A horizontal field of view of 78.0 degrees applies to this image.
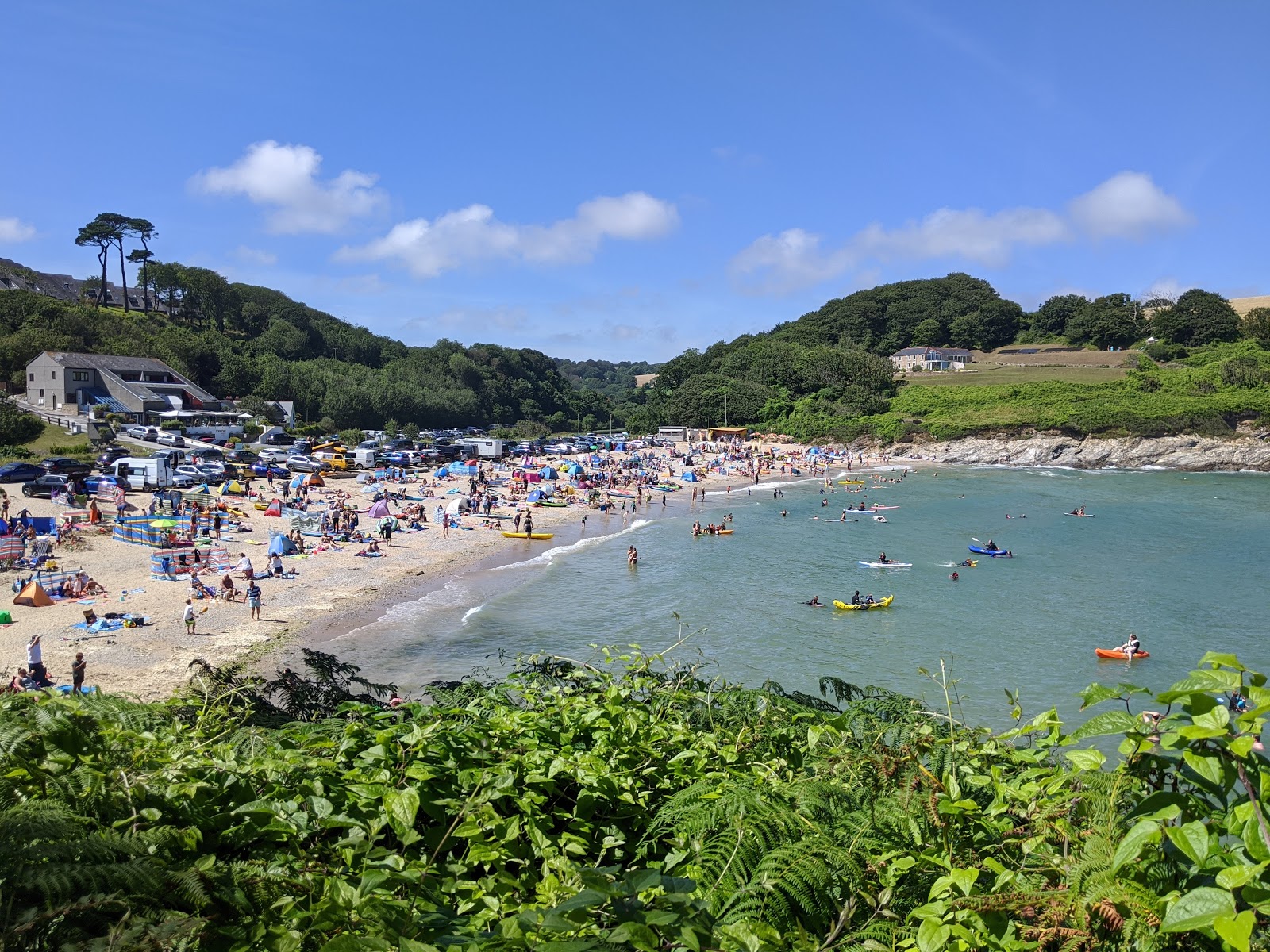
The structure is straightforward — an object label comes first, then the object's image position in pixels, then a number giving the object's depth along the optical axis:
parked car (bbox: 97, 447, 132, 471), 41.03
